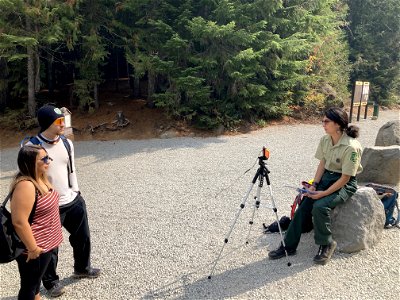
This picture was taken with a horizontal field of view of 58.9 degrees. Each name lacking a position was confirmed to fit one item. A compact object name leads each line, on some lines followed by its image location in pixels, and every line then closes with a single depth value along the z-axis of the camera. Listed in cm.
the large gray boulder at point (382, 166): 689
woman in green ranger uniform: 413
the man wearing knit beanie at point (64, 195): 344
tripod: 415
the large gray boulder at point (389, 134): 876
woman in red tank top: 283
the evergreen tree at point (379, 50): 1981
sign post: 1452
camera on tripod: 415
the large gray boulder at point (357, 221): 439
